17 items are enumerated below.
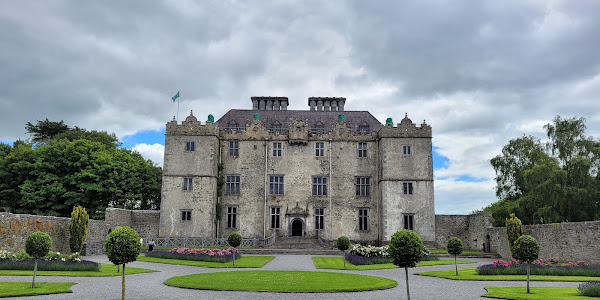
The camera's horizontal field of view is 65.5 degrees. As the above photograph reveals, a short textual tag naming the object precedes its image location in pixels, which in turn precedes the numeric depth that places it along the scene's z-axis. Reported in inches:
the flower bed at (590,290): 634.2
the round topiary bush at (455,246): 992.2
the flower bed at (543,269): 910.3
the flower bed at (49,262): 900.6
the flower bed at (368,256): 1172.5
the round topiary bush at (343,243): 1163.3
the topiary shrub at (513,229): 1295.5
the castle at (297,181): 1720.0
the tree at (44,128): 2436.0
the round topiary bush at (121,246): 594.5
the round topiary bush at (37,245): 727.7
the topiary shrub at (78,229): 1264.8
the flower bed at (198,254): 1179.9
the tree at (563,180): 1519.4
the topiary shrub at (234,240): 1168.8
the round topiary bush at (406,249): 609.6
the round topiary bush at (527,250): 732.7
